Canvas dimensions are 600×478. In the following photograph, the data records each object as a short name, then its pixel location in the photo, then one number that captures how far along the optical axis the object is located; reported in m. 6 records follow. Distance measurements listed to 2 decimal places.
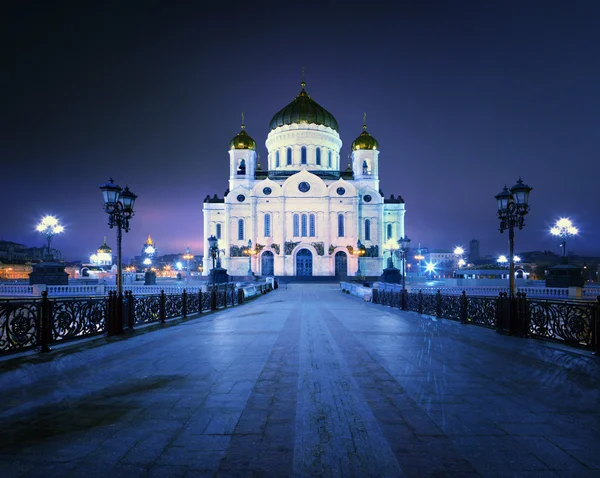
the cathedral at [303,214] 54.75
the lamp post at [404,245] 24.34
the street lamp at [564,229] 27.61
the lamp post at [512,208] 12.09
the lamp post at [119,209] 11.33
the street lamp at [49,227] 31.55
